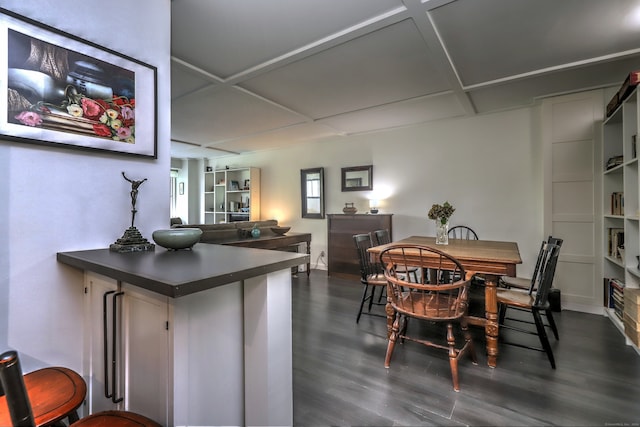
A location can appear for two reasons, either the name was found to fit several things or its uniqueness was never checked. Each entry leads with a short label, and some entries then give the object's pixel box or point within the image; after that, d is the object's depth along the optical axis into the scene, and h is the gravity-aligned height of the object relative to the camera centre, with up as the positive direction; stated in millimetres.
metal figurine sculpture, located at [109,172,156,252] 1497 -144
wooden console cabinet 4719 -411
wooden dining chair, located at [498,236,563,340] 2414 -699
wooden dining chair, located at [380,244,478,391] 1928 -678
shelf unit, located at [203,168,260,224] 6480 +410
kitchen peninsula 1076 -525
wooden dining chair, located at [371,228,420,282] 3354 -303
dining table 2111 -435
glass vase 2988 -211
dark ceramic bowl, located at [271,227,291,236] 4926 -304
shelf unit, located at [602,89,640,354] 2463 +208
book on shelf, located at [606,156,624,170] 2788 +490
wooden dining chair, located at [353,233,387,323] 2850 -598
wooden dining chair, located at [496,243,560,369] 2062 -668
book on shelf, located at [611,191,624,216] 2830 +82
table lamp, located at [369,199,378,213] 4873 +131
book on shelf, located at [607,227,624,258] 2852 -292
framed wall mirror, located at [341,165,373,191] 5051 +599
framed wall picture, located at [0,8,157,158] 1263 +590
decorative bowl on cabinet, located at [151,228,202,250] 1513 -136
